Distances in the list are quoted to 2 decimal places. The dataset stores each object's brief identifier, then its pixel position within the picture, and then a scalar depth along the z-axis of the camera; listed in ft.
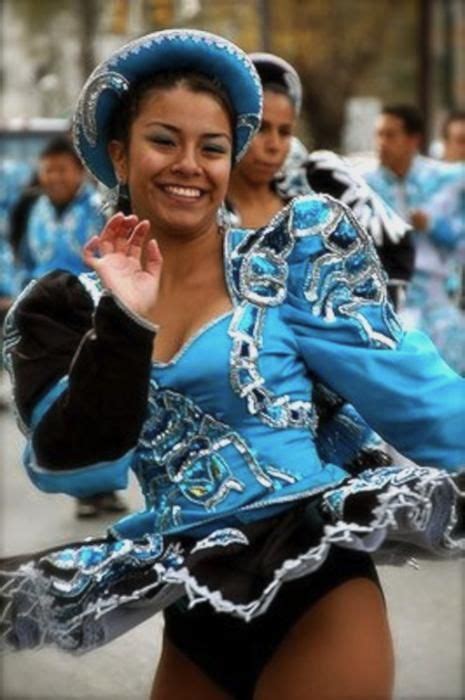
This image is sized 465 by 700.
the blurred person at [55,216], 52.26
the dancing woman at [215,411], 16.30
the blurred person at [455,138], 59.50
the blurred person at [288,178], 29.94
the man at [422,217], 48.64
